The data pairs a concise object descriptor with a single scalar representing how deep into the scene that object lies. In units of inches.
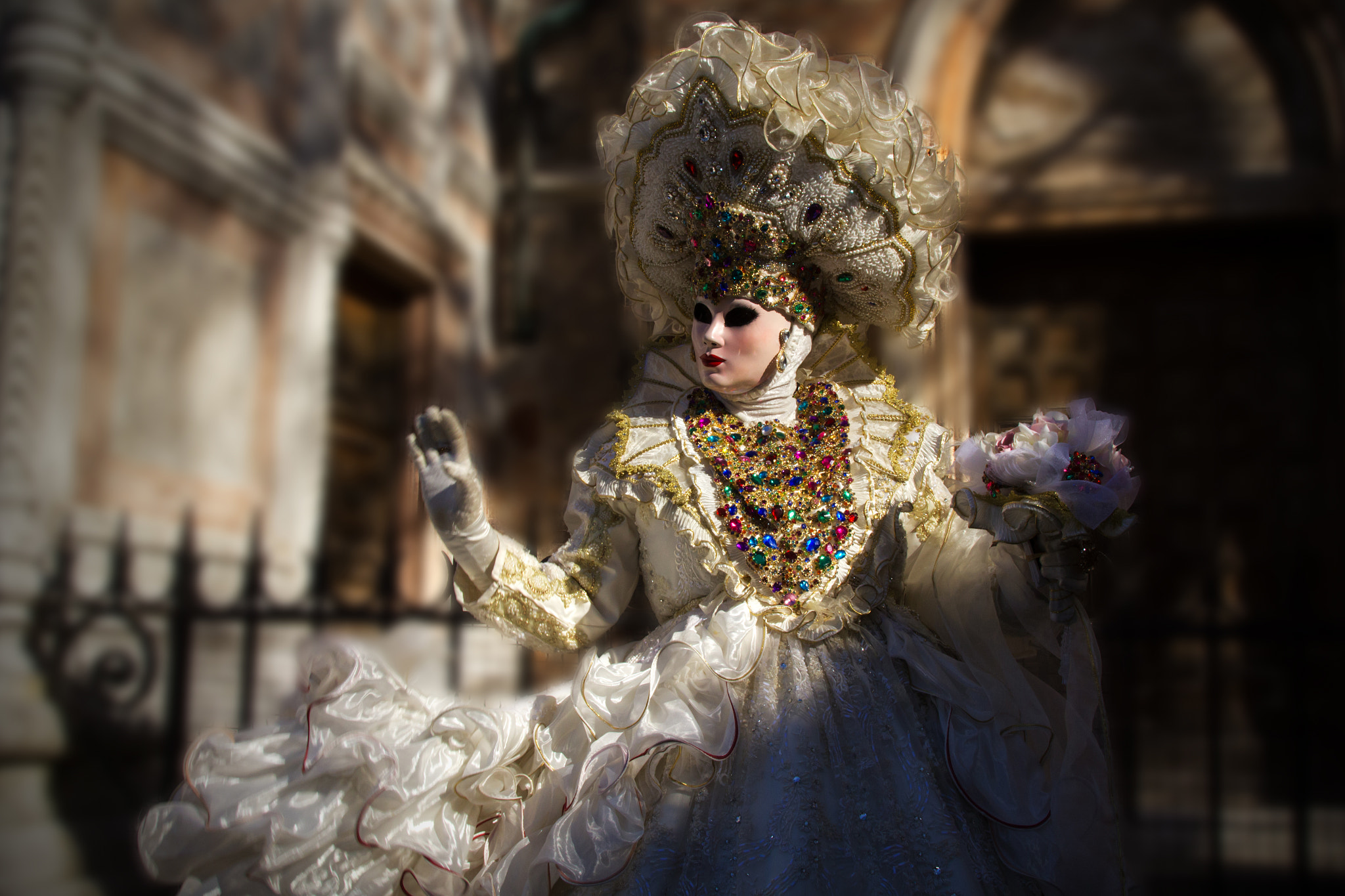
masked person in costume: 67.0
